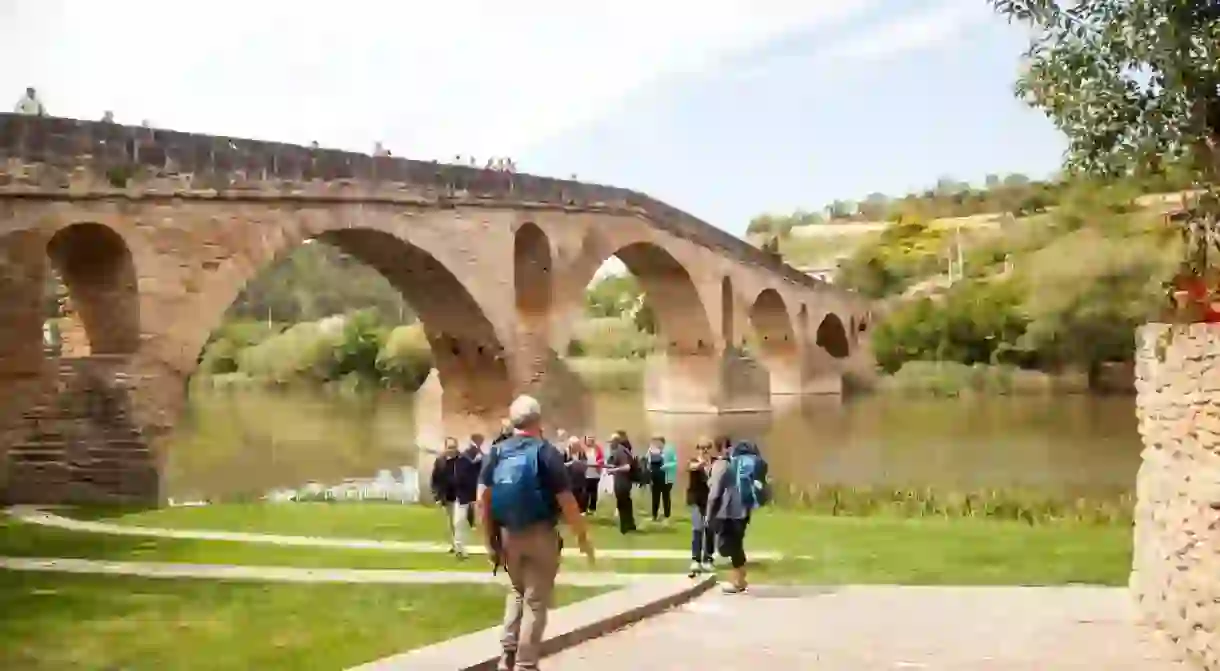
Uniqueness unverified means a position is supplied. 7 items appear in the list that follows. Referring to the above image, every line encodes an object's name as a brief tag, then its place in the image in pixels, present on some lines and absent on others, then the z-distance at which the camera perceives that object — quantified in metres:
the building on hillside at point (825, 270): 75.53
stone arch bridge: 18.86
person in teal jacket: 16.61
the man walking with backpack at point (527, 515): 6.08
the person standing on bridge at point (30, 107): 18.52
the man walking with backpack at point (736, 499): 10.01
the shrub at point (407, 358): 48.62
